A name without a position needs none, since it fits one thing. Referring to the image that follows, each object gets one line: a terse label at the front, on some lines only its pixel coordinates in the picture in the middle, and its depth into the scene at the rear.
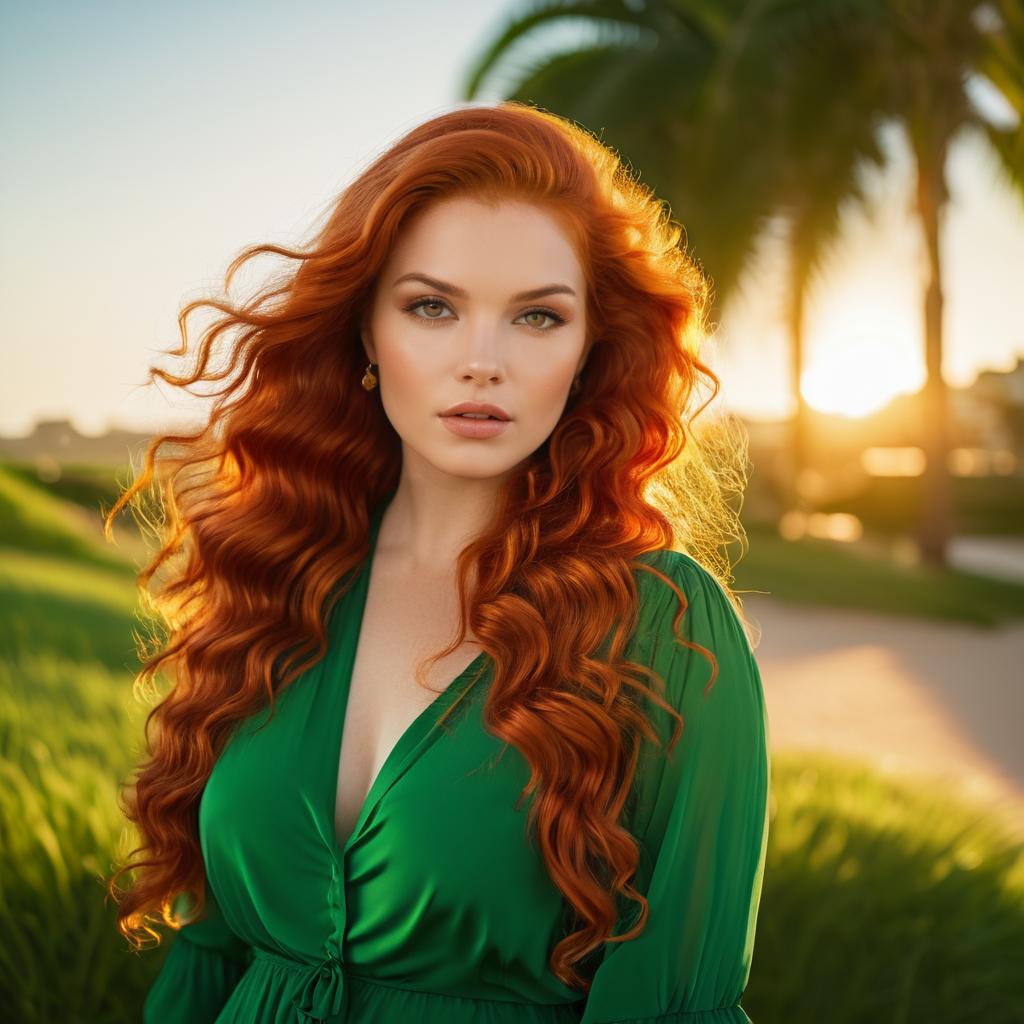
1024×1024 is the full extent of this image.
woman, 1.49
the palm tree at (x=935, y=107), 12.82
